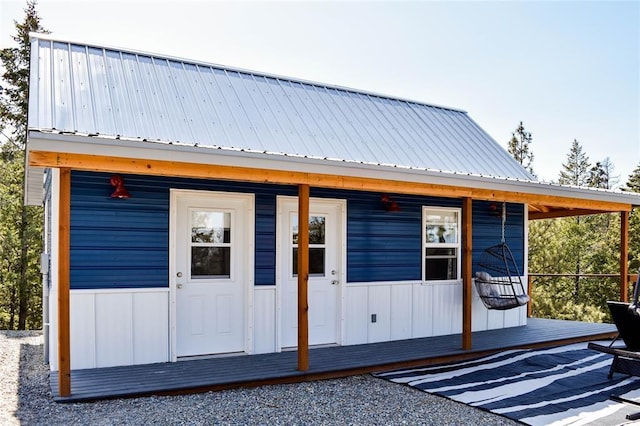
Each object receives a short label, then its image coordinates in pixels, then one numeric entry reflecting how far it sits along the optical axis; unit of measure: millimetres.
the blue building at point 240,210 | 5355
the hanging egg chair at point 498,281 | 7496
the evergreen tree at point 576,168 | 33875
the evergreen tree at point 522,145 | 30297
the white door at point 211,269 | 6012
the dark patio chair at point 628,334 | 4926
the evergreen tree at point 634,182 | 26069
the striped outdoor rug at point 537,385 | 4586
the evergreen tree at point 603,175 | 34000
